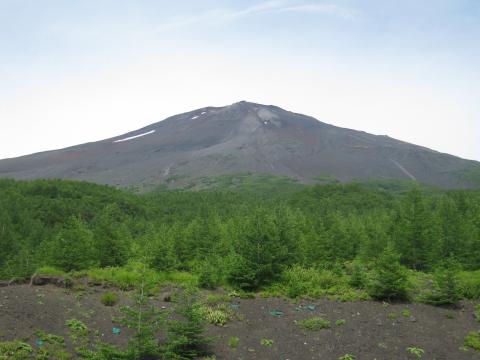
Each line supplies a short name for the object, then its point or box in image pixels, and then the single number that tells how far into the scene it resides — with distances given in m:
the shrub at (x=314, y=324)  13.64
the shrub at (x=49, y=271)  16.95
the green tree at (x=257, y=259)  17.38
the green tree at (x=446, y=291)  15.19
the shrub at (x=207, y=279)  17.22
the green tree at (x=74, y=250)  20.06
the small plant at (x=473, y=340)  12.41
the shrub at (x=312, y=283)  16.75
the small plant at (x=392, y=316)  14.12
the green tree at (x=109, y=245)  21.31
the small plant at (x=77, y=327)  12.13
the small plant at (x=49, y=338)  11.34
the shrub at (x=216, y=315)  13.86
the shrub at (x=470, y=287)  16.33
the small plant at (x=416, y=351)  11.86
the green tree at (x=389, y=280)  15.51
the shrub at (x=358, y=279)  17.50
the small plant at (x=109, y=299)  14.65
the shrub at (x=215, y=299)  15.32
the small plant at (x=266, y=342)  12.60
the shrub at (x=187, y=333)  11.27
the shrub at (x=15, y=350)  10.12
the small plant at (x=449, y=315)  14.30
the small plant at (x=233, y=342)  12.45
